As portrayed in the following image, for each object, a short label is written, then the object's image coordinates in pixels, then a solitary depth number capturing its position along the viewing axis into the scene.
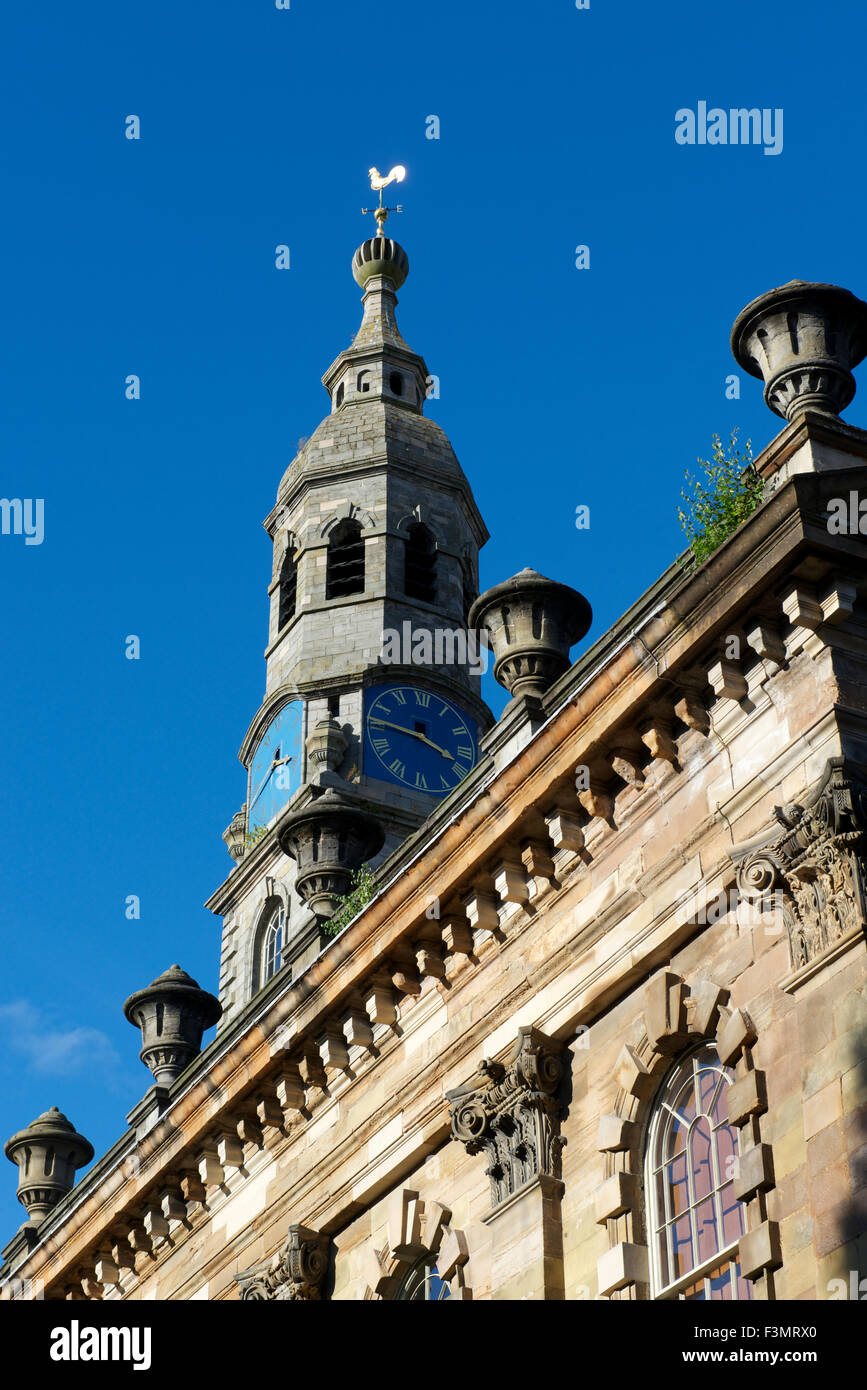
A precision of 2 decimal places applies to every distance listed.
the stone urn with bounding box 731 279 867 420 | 19.73
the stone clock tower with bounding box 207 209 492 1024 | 45.88
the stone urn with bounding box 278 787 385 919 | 26.31
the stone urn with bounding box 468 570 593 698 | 22.77
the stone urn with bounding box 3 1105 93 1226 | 32.19
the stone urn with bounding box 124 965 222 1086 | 29.70
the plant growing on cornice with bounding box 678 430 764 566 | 19.91
